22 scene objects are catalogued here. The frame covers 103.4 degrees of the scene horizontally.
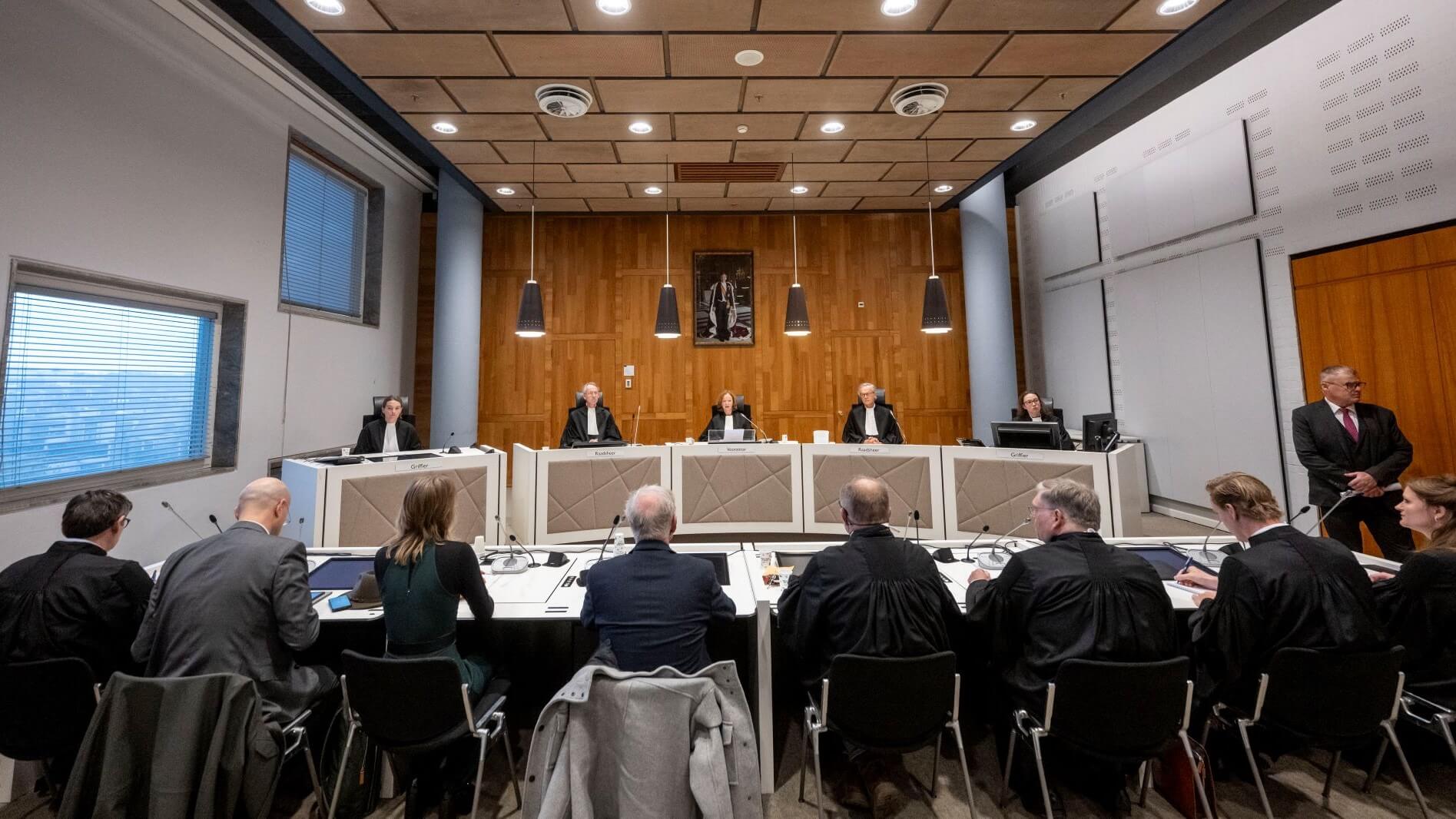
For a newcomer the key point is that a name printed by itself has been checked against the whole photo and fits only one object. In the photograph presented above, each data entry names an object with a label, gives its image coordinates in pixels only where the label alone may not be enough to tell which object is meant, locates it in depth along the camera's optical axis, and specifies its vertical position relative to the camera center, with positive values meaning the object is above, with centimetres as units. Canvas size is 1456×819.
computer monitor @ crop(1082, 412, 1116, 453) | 426 +8
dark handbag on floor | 196 -119
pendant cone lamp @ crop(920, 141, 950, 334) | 530 +127
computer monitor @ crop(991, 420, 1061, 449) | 411 +7
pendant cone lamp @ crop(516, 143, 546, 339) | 530 +130
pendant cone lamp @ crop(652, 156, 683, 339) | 574 +136
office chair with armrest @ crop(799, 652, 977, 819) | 179 -80
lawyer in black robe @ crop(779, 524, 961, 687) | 188 -53
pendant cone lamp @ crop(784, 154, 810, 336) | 576 +135
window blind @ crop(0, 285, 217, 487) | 321 +49
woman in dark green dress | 191 -41
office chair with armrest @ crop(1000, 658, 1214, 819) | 170 -80
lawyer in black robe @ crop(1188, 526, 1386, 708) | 179 -54
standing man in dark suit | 339 -13
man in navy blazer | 182 -51
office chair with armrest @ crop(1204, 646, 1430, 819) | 175 -80
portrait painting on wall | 763 +201
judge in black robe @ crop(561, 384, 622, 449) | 566 +31
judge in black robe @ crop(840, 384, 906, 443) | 550 +23
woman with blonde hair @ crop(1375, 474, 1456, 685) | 185 -52
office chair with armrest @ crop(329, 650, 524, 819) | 174 -76
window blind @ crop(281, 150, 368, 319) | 517 +212
